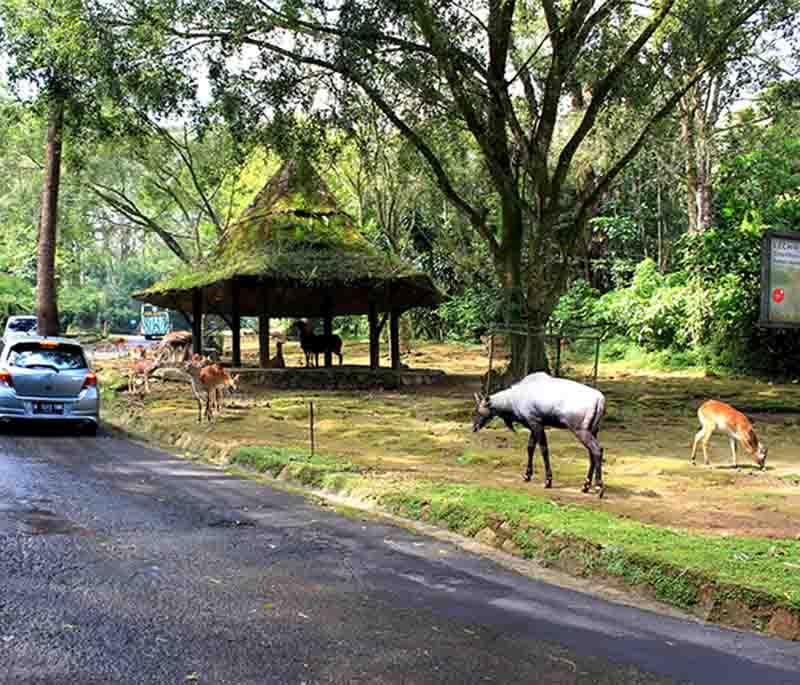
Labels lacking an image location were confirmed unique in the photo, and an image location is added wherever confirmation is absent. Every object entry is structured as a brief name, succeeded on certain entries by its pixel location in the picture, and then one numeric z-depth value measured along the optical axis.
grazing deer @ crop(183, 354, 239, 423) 15.16
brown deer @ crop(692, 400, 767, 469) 10.65
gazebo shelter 21.58
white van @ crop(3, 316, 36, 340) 36.56
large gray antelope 8.80
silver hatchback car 13.12
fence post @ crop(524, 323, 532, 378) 15.80
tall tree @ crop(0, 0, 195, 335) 14.62
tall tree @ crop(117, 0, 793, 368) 14.73
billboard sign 15.07
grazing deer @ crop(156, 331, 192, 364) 22.14
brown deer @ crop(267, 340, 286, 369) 24.64
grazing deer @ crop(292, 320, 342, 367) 26.31
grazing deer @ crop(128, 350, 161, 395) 19.06
